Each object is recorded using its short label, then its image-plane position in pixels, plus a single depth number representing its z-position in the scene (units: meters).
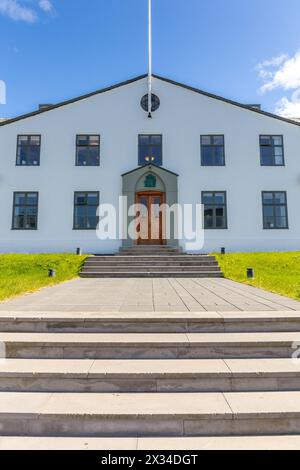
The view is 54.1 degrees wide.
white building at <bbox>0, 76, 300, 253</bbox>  16.50
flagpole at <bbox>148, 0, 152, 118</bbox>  16.72
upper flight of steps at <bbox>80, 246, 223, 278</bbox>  11.55
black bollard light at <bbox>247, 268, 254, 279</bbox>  9.94
